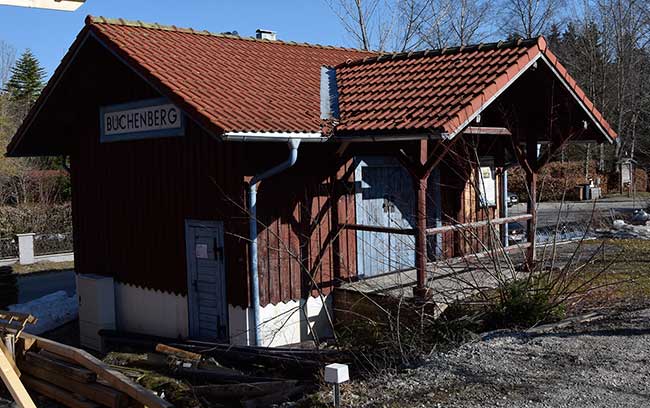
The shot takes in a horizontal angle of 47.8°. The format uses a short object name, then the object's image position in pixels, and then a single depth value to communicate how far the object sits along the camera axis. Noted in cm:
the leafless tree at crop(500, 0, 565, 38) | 4253
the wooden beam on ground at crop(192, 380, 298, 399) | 731
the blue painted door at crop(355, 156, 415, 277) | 1095
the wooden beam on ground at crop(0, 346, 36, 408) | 512
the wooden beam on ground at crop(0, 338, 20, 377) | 904
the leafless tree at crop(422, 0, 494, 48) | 3512
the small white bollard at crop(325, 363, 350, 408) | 584
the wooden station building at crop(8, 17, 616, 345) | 944
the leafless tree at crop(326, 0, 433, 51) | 3042
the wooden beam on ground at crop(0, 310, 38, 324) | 966
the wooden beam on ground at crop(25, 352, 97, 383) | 817
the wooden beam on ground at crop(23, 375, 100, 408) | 811
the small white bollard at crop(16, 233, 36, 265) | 2280
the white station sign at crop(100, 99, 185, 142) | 1070
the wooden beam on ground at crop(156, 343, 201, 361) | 932
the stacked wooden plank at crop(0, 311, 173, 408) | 743
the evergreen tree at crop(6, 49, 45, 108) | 5470
